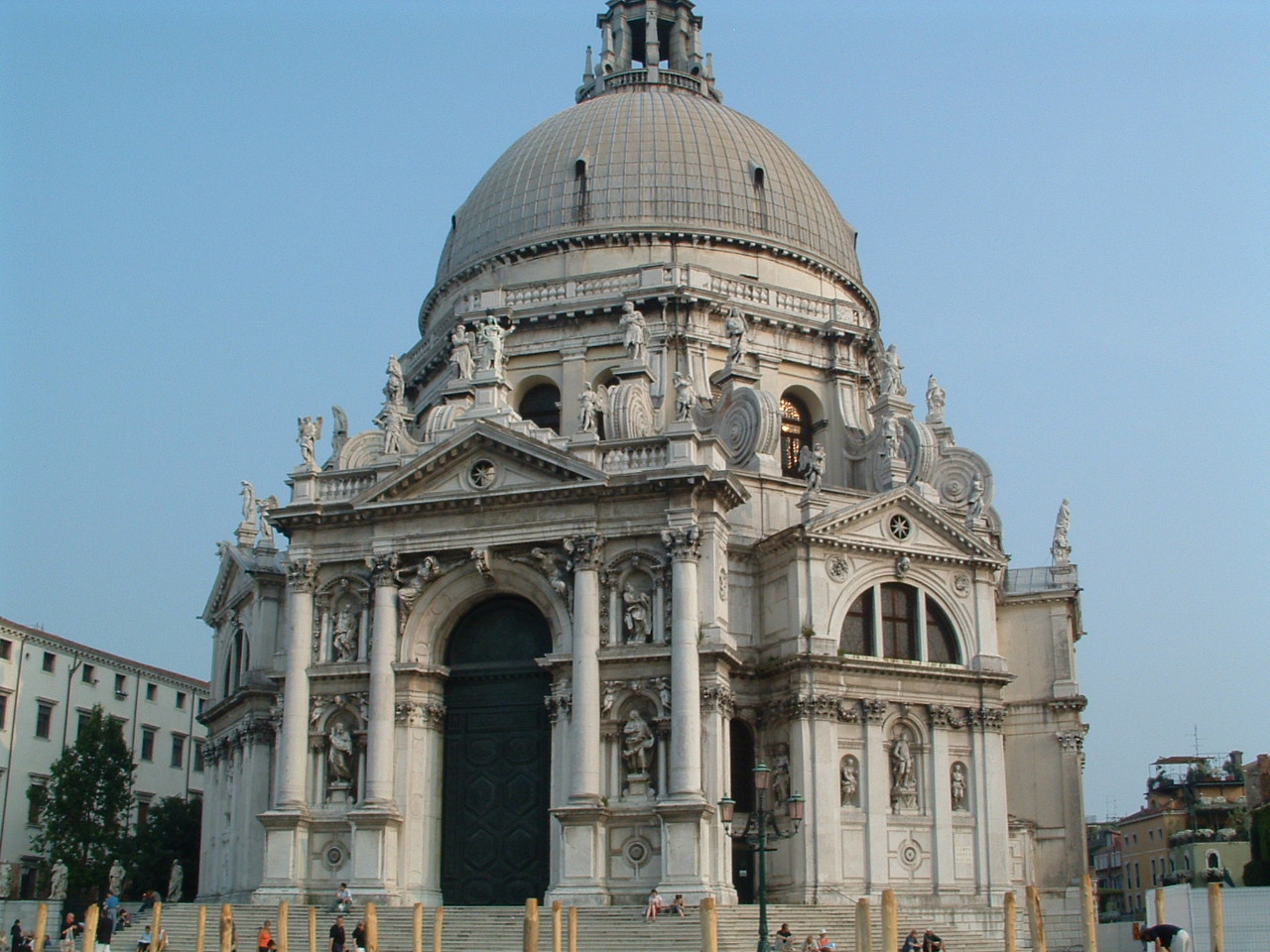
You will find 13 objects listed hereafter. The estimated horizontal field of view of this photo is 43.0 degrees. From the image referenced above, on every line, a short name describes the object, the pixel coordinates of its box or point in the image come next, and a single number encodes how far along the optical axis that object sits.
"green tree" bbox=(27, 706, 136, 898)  50.53
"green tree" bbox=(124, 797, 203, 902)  51.16
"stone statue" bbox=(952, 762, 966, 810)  40.12
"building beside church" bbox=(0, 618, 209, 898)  57.78
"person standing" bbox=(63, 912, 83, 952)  33.78
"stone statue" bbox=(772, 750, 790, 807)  38.81
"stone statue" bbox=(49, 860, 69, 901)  56.81
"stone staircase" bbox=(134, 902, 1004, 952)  32.16
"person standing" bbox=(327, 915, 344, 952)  30.41
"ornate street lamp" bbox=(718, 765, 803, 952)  26.78
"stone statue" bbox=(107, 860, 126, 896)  54.62
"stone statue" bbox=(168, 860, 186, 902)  53.09
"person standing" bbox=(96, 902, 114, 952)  33.44
